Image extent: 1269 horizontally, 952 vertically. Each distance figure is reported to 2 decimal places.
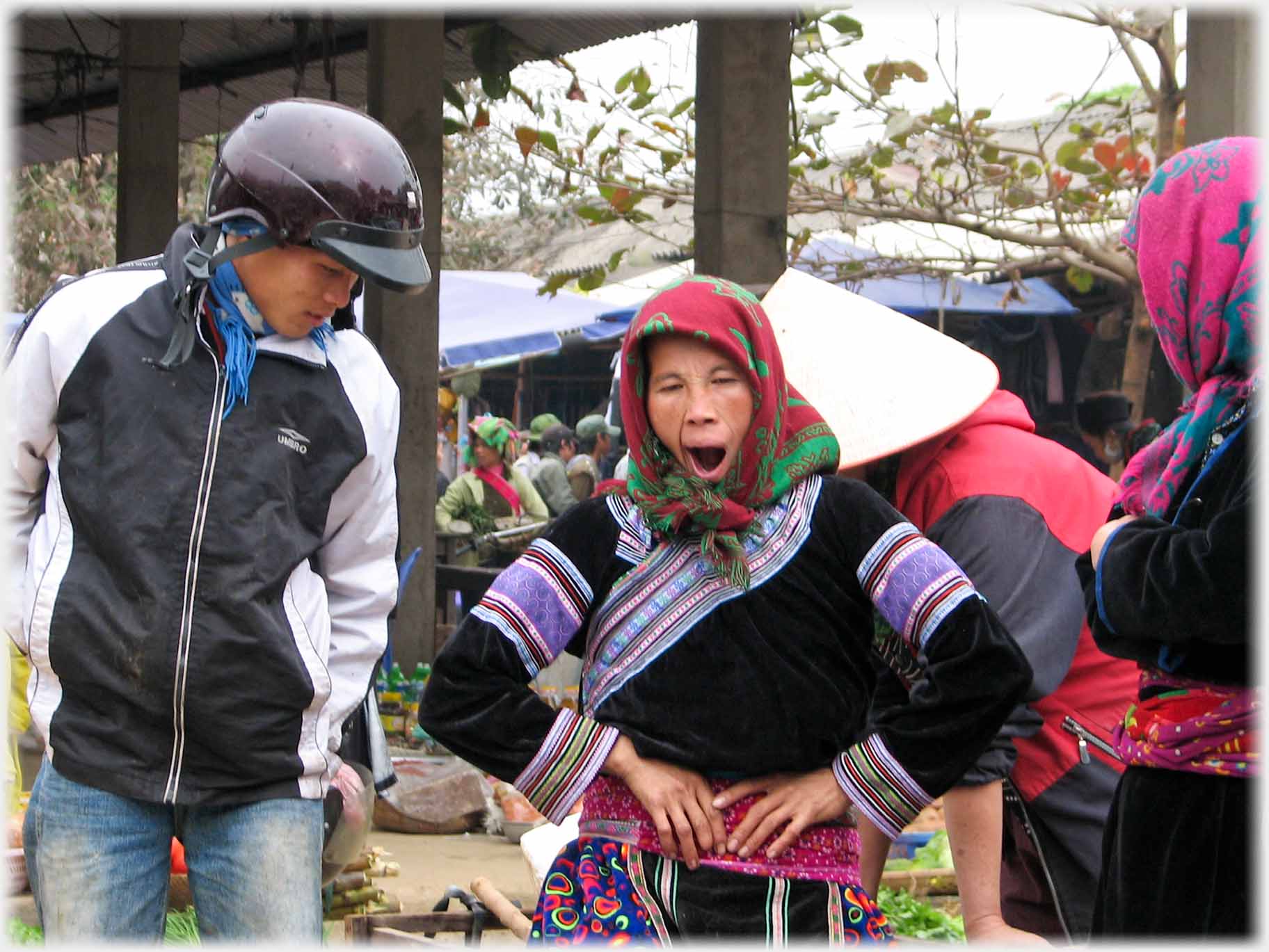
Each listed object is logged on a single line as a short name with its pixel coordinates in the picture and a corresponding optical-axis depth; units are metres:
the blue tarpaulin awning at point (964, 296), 14.00
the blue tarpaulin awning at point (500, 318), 15.90
